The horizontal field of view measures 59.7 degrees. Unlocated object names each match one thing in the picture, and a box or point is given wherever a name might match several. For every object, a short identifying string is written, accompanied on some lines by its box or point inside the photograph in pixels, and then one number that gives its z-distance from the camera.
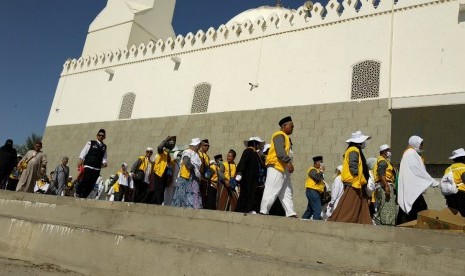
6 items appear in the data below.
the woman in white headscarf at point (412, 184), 5.25
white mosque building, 9.91
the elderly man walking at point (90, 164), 7.41
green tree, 31.59
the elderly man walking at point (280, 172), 5.36
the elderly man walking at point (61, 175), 9.78
